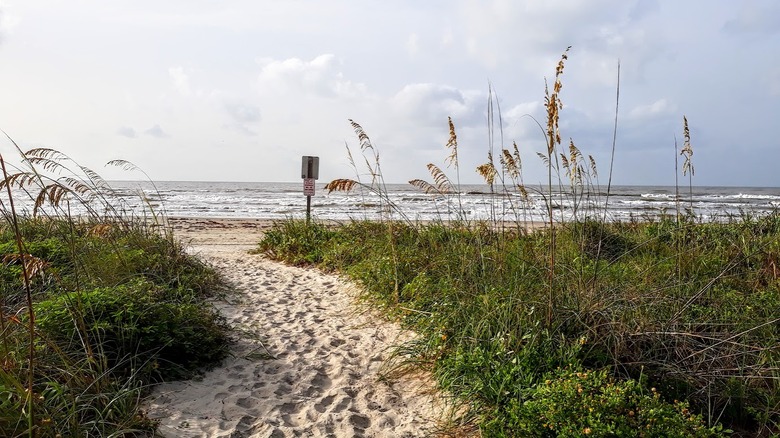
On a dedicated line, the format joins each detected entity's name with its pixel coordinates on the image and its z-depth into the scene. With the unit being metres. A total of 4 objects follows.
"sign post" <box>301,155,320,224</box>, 12.60
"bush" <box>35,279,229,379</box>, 4.01
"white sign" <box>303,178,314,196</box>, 12.81
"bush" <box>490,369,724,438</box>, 2.86
